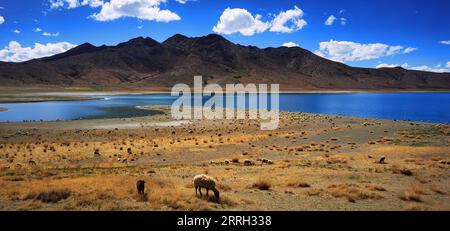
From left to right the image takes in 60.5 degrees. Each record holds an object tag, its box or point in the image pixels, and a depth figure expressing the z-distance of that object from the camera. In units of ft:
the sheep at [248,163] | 80.74
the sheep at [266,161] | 83.37
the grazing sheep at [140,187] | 42.93
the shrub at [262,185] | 51.19
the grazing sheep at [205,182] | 43.68
